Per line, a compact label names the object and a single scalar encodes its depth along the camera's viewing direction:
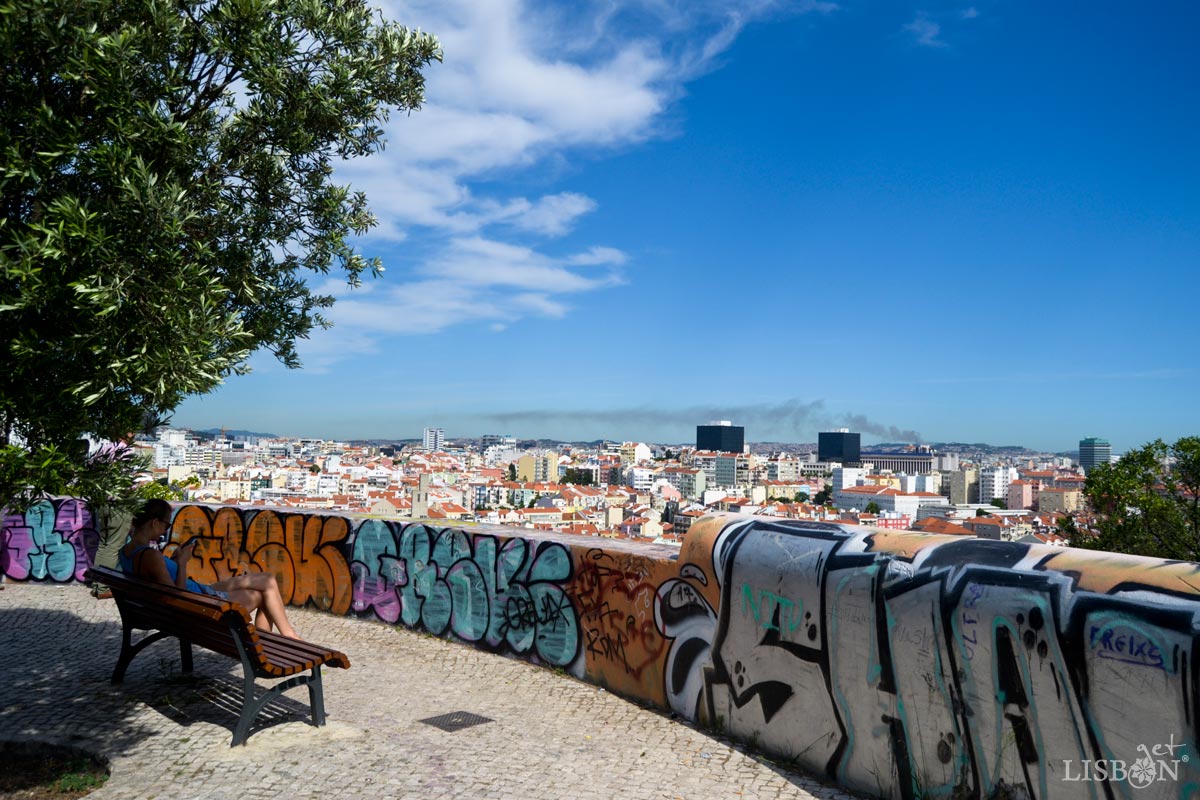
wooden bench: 5.34
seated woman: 6.35
